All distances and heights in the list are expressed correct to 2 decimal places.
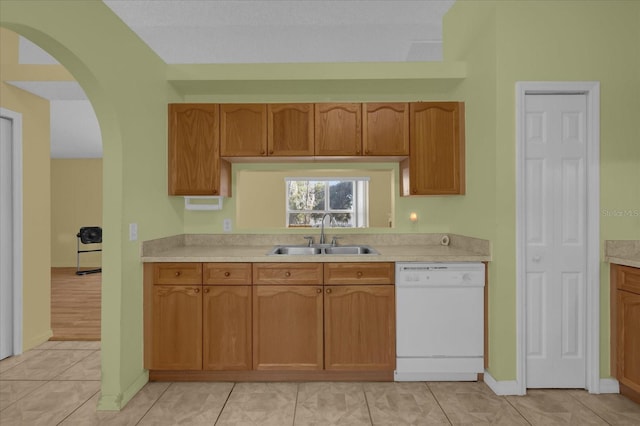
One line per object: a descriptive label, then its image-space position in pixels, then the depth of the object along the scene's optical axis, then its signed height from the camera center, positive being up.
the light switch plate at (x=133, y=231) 2.44 -0.13
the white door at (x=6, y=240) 3.12 -0.24
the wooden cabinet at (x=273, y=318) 2.61 -0.76
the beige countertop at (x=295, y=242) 2.61 -0.30
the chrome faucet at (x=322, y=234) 3.27 -0.20
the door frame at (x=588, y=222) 2.45 -0.07
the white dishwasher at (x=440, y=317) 2.60 -0.75
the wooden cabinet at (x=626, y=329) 2.29 -0.75
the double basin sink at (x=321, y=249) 3.23 -0.33
